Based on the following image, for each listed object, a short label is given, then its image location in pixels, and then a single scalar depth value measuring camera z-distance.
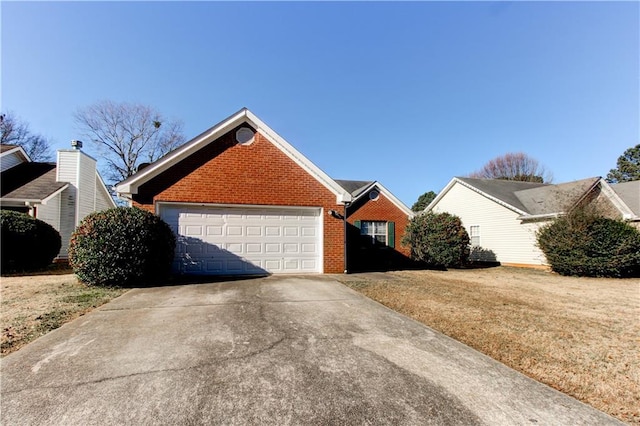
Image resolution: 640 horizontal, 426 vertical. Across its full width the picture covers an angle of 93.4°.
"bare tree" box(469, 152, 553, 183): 39.12
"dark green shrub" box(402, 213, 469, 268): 14.20
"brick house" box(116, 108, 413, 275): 9.56
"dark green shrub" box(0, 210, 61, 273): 10.45
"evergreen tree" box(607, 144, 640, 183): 35.47
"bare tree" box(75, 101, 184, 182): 25.77
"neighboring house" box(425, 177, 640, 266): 14.95
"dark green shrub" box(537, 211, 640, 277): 11.50
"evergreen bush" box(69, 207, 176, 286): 7.51
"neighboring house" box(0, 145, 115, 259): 13.44
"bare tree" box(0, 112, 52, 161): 26.32
